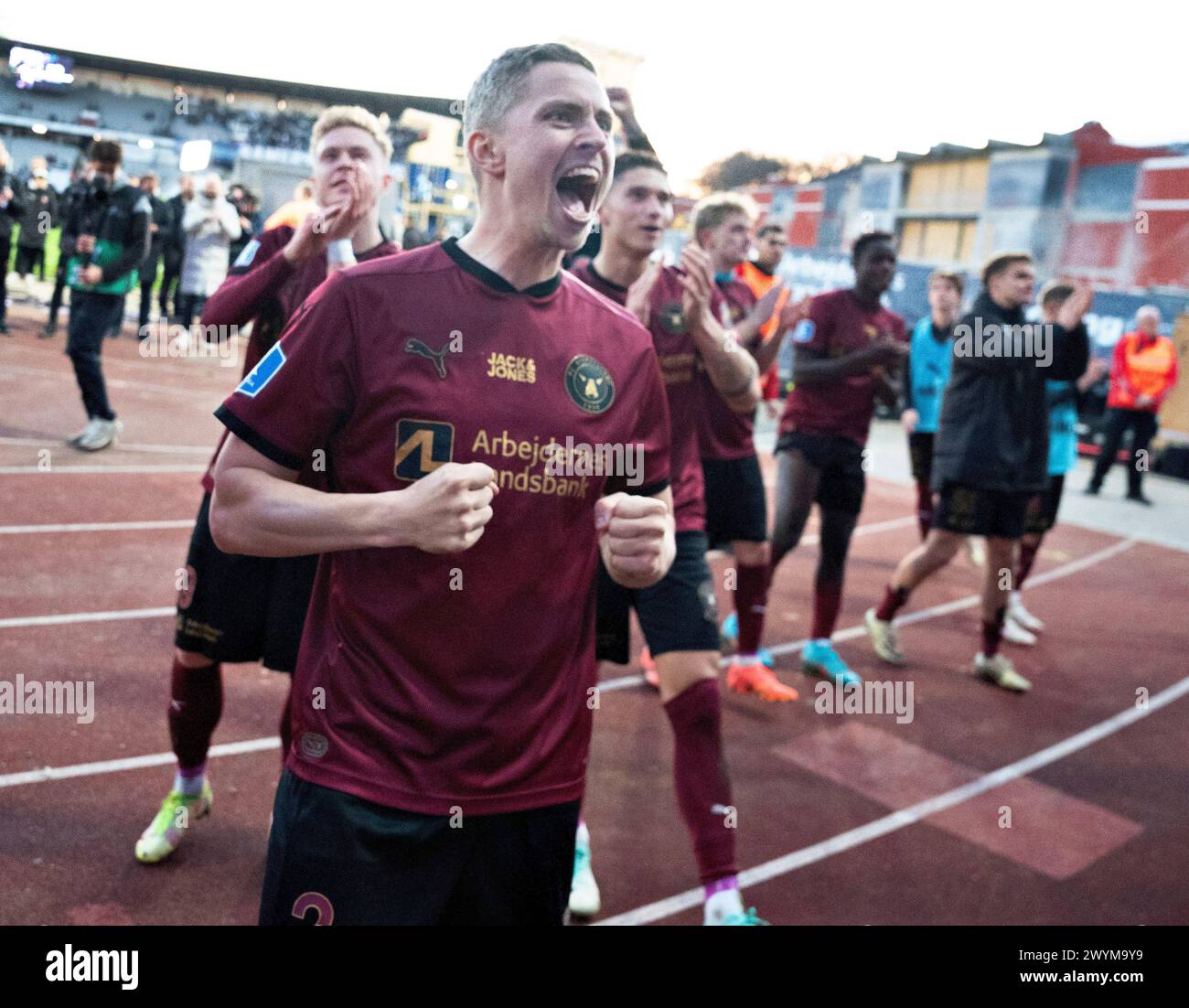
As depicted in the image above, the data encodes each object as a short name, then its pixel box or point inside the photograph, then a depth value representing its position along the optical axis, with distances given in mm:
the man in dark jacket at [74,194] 9422
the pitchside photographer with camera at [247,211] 15914
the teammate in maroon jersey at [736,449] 5215
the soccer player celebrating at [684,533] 3324
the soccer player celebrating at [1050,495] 7469
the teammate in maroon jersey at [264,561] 3205
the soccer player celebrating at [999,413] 5938
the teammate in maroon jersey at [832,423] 5977
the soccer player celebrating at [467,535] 1868
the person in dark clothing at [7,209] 12461
